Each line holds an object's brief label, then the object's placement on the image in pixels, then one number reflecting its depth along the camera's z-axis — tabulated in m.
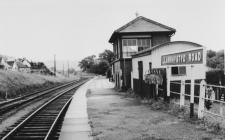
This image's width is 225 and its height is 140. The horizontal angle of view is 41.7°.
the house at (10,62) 92.97
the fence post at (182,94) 11.30
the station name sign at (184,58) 9.39
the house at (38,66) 92.08
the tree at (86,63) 145.25
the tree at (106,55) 115.81
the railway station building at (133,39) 29.30
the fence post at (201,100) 9.48
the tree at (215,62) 51.05
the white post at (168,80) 13.49
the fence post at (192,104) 10.18
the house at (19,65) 90.78
